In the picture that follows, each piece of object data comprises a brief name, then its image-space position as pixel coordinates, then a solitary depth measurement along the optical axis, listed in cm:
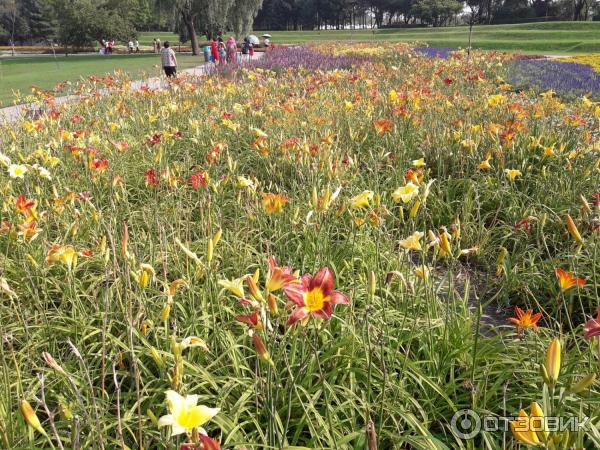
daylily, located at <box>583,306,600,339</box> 95
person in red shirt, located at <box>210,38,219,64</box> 1715
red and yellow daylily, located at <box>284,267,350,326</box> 102
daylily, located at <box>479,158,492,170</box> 279
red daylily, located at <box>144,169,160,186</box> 252
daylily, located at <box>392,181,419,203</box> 193
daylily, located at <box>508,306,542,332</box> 141
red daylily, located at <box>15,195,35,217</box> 189
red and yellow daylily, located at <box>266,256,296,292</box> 115
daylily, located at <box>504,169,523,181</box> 247
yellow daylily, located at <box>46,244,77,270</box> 150
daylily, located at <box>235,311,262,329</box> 118
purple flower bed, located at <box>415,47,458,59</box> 1907
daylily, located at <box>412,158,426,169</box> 260
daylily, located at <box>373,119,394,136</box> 325
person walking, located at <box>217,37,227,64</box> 1817
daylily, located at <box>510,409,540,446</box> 87
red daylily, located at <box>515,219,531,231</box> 188
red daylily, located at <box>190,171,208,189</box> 239
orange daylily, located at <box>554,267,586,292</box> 139
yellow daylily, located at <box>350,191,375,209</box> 190
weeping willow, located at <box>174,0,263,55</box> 2764
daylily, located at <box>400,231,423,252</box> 154
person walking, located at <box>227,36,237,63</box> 1695
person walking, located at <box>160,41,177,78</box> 1344
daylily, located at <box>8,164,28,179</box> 243
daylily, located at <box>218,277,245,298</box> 122
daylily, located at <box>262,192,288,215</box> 198
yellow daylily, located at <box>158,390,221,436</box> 90
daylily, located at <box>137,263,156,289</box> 140
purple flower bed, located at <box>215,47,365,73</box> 1252
